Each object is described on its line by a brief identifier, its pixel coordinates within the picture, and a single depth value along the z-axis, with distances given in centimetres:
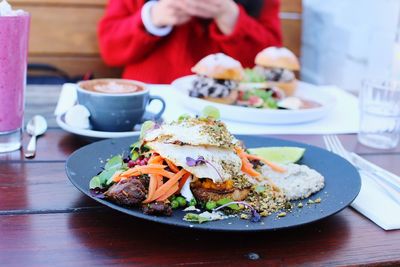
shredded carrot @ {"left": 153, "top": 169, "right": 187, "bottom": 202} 68
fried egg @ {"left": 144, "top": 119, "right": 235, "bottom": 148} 73
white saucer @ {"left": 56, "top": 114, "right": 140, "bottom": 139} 104
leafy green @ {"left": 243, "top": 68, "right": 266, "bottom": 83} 159
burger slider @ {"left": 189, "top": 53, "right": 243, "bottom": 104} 145
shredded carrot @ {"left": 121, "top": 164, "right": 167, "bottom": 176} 71
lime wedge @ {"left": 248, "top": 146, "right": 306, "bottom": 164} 91
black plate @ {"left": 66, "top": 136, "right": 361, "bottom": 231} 64
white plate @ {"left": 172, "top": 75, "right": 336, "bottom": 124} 126
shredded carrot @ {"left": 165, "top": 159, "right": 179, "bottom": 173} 72
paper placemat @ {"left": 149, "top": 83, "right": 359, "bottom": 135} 124
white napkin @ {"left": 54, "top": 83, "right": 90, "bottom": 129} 108
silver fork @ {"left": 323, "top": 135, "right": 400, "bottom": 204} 84
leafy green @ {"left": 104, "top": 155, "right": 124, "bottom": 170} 77
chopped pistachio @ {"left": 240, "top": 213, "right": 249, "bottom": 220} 67
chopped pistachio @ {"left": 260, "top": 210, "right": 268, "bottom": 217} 69
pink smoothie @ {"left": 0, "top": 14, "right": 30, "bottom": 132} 92
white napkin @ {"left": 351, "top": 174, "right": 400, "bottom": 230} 73
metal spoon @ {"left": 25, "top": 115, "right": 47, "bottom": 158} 104
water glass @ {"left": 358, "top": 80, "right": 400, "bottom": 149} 118
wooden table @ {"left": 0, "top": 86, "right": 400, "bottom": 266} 61
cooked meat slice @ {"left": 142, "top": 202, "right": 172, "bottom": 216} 65
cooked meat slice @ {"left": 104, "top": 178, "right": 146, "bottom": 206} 66
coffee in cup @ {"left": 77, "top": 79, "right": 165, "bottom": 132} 107
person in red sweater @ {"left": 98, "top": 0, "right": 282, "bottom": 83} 192
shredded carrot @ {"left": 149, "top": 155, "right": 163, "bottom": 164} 73
